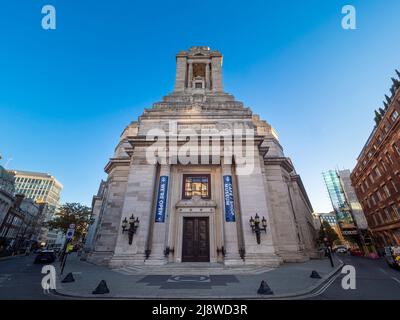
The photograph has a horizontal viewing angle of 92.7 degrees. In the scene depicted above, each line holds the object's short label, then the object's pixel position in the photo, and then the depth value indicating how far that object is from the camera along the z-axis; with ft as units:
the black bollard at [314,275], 30.89
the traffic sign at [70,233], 35.45
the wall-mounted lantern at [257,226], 48.08
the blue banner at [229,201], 51.30
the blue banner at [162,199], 51.39
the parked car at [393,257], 47.39
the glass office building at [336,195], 174.07
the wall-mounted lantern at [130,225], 48.24
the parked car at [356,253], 126.00
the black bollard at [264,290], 21.54
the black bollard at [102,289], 21.74
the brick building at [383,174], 88.22
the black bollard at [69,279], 28.48
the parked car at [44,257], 66.03
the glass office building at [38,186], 298.76
